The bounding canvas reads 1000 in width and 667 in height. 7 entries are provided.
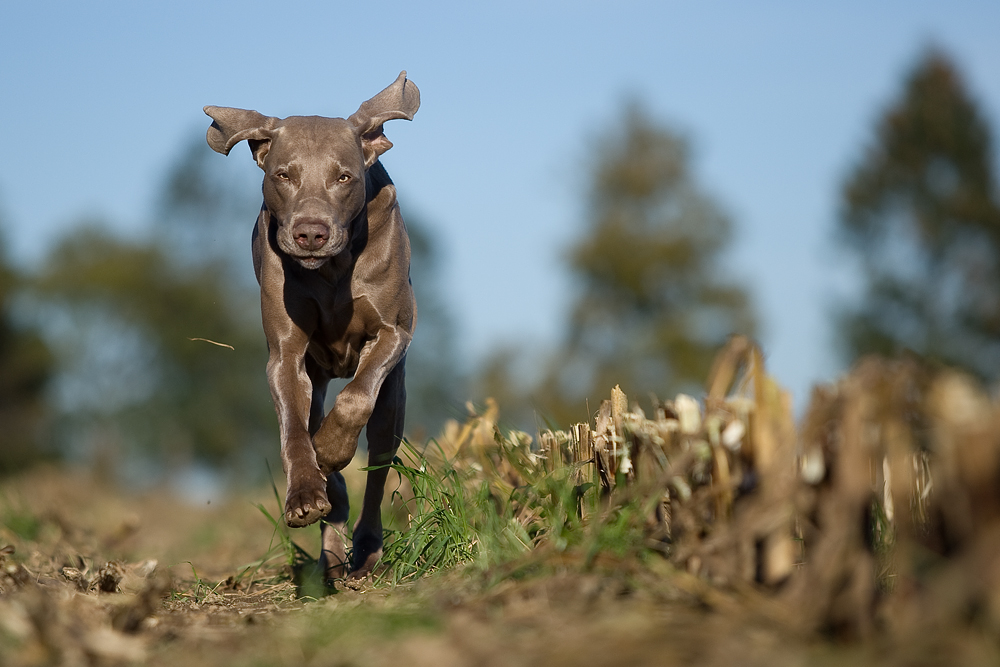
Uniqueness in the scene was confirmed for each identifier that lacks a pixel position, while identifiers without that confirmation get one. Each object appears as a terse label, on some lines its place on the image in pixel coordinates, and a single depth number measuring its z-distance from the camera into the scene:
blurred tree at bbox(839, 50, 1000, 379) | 30.77
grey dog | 4.68
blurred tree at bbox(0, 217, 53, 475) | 29.16
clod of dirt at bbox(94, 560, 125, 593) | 4.01
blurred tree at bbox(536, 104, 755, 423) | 33.56
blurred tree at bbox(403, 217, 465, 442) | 41.00
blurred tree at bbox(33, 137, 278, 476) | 41.50
